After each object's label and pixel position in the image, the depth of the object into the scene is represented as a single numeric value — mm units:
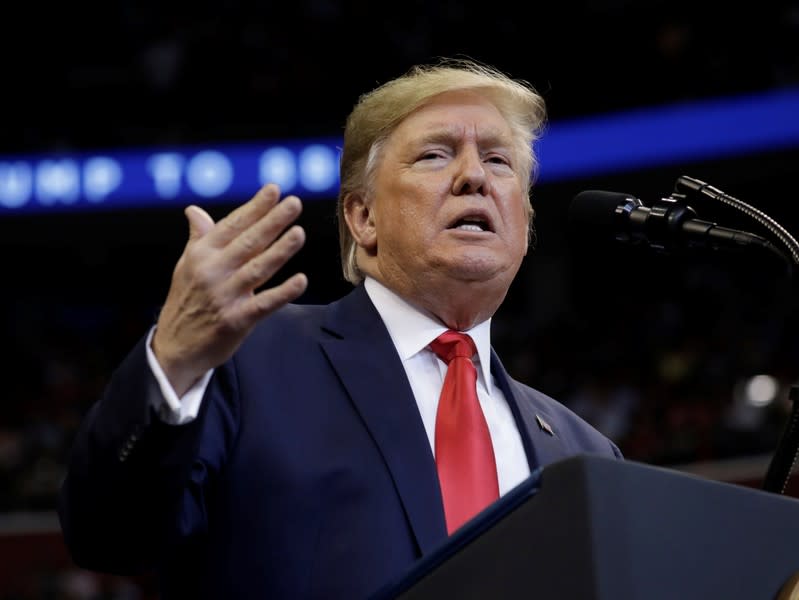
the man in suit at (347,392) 2825
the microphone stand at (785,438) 2938
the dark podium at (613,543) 2670
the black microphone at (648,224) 2968
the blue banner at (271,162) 9542
